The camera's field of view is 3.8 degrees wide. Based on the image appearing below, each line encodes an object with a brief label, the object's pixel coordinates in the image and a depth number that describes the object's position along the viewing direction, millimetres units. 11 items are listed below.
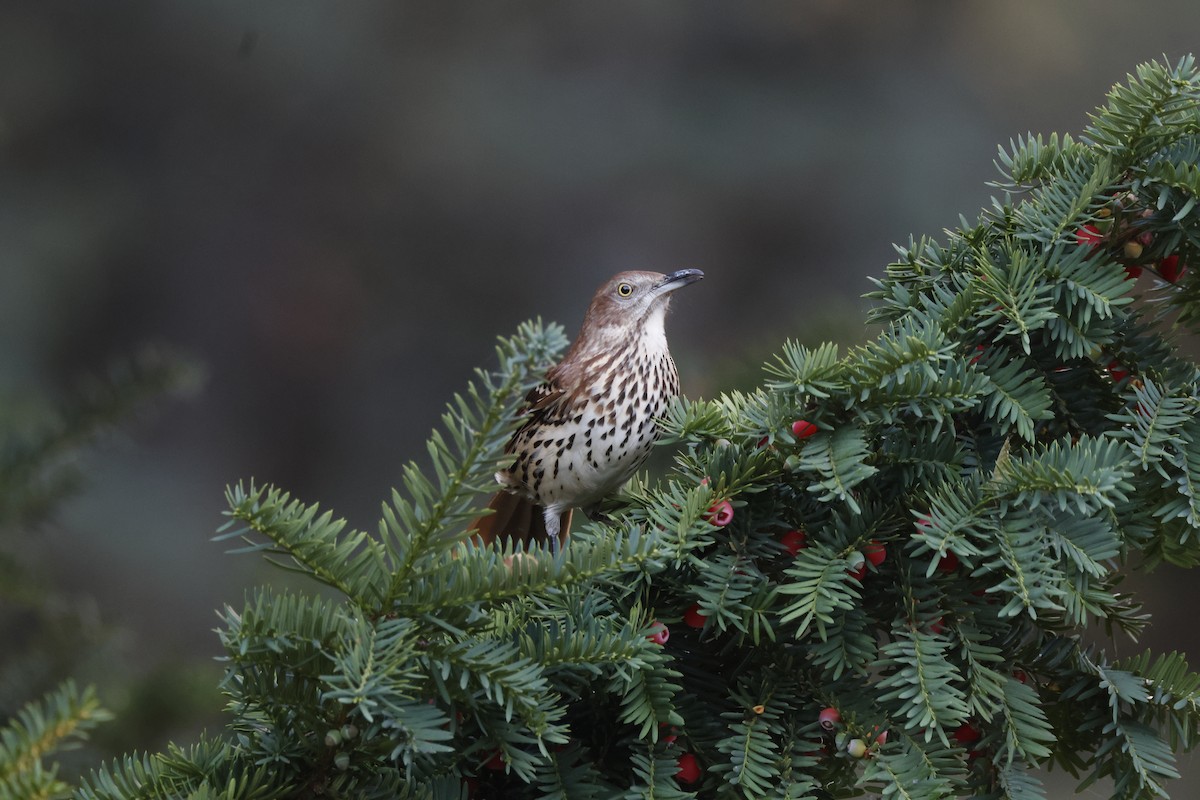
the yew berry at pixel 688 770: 7596
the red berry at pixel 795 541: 7628
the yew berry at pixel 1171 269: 7658
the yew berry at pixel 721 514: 7614
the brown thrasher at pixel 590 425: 7999
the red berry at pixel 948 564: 7612
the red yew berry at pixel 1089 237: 7648
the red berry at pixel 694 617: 7623
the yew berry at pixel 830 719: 7596
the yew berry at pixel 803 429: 7616
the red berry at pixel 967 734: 7615
